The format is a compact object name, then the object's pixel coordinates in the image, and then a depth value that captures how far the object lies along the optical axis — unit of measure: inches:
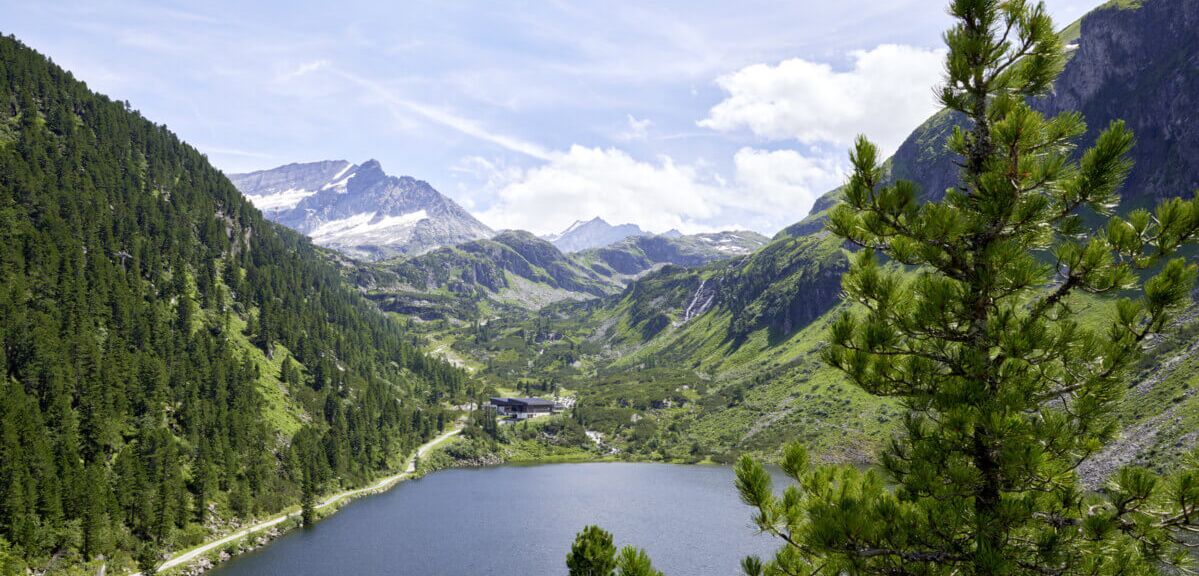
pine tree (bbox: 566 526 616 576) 1298.0
